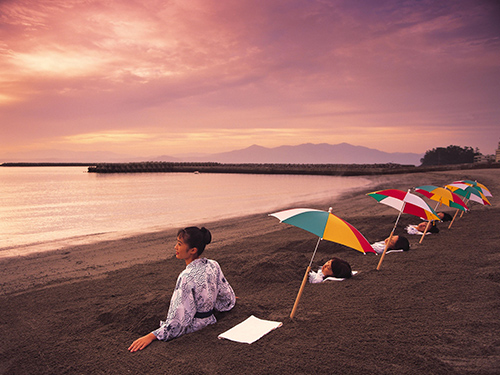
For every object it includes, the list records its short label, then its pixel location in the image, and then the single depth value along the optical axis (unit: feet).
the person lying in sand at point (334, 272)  23.68
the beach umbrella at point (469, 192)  38.50
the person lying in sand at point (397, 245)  30.89
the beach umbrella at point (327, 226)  15.28
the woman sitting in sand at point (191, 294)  15.02
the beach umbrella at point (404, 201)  24.64
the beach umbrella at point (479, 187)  42.23
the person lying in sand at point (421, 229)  37.99
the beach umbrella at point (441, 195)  32.68
